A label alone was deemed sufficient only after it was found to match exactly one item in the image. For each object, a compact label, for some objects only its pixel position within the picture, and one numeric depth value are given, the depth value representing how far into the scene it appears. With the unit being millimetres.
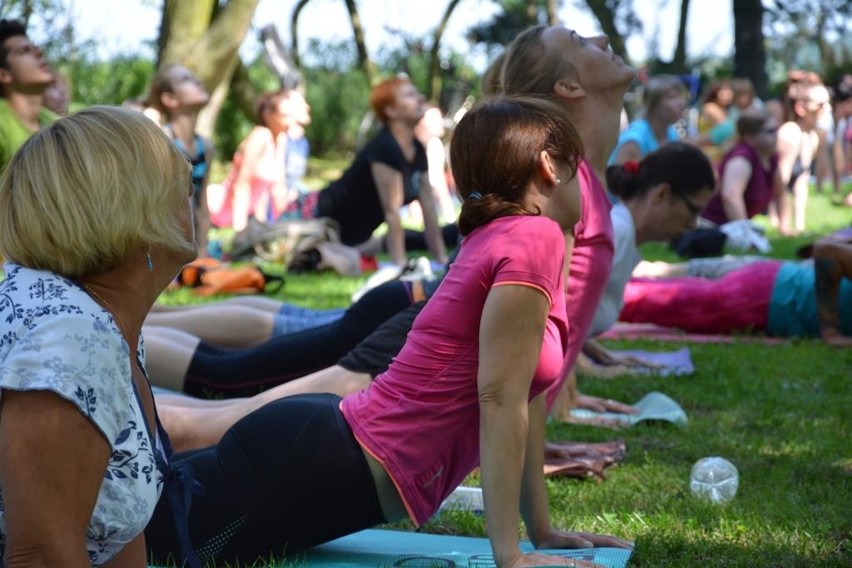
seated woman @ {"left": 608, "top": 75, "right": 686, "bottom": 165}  10555
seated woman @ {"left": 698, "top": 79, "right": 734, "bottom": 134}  16734
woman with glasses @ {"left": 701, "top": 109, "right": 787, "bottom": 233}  12062
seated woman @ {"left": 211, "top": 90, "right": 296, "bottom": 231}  12695
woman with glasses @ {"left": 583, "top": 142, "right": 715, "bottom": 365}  5723
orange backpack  8180
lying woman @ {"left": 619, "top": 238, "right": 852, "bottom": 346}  7031
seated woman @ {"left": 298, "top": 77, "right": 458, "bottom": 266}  9922
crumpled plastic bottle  3875
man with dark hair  7255
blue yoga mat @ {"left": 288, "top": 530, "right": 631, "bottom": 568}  2996
